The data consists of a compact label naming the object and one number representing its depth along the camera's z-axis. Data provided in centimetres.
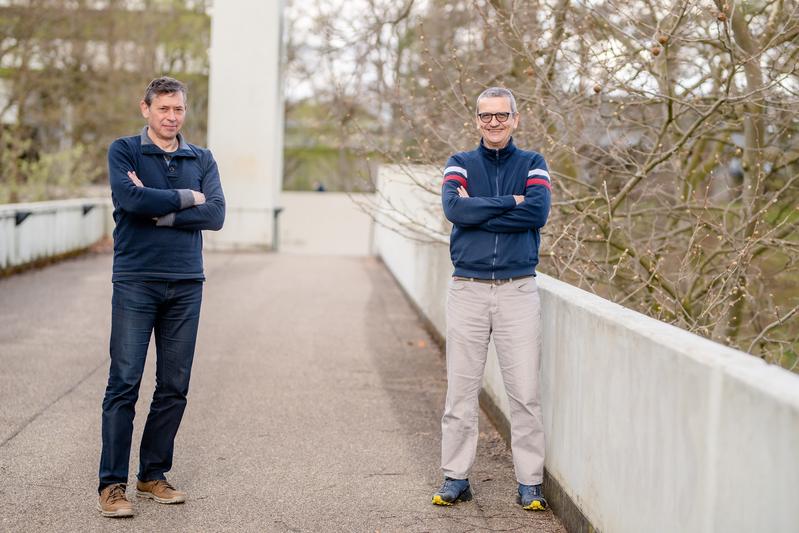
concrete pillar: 2491
